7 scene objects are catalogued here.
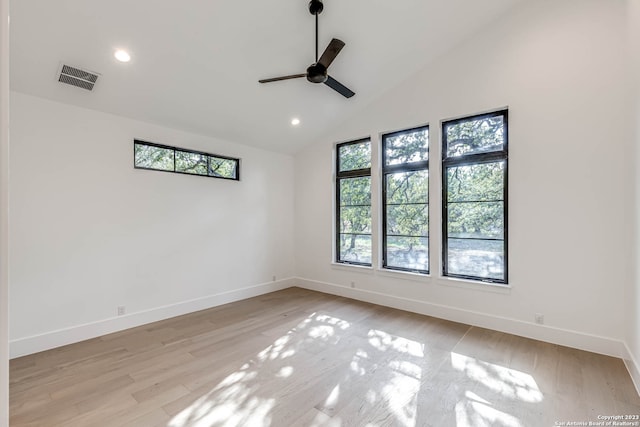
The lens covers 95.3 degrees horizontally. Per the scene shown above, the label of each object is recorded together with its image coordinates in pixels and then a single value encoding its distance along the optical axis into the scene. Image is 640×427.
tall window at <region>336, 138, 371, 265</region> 5.05
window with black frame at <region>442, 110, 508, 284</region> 3.71
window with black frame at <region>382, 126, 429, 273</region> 4.40
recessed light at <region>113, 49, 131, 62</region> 2.89
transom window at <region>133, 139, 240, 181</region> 3.97
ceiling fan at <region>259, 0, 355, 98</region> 2.80
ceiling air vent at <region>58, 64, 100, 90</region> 2.92
